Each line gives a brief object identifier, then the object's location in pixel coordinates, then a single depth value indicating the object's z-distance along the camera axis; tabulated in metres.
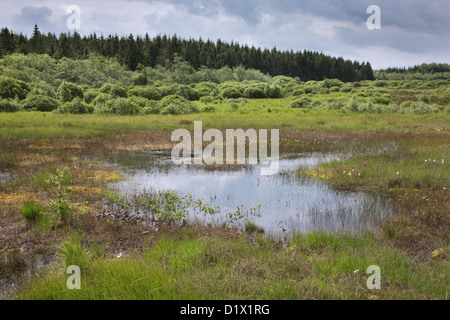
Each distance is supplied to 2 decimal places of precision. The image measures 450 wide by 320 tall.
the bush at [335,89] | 70.40
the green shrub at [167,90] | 55.12
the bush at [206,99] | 53.24
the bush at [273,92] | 61.80
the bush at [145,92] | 50.06
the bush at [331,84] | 77.97
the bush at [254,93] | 61.00
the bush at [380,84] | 86.64
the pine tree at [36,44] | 86.79
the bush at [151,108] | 39.35
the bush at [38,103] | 38.47
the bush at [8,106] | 35.94
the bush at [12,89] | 40.38
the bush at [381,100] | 49.69
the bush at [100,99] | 43.16
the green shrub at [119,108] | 37.44
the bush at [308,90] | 66.93
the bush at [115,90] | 45.69
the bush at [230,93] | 58.91
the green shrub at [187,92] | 55.12
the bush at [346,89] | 69.56
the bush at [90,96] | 48.00
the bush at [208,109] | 42.58
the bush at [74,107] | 37.19
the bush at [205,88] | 60.02
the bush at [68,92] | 43.31
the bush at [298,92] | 65.89
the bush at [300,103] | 47.41
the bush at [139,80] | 67.29
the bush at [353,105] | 43.34
